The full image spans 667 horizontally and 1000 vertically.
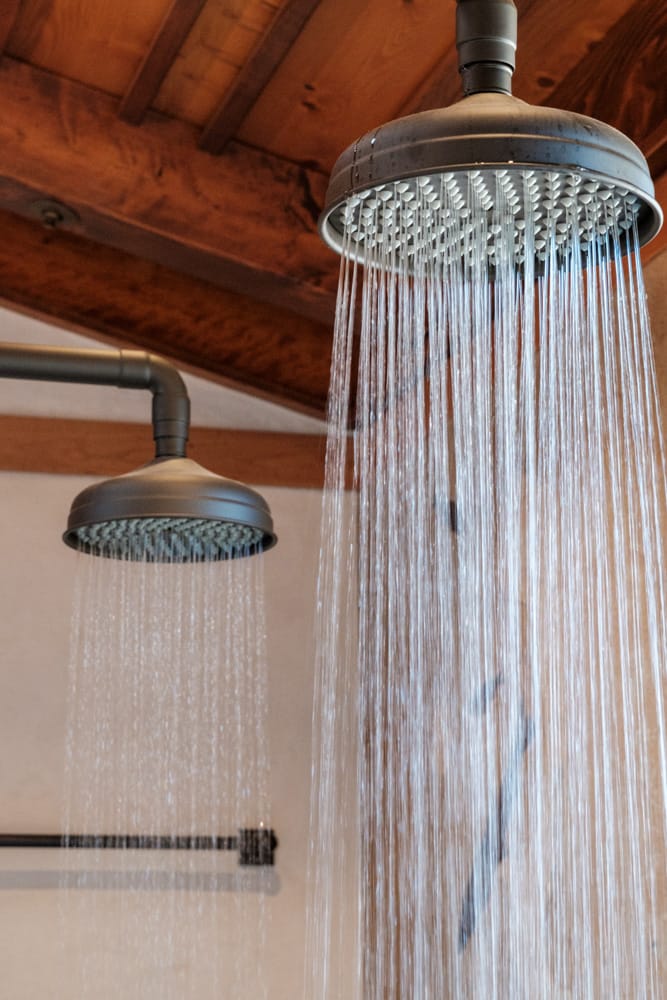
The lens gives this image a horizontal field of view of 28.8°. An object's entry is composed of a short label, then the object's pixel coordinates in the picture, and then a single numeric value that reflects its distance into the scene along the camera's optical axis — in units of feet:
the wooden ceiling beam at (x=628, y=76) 7.13
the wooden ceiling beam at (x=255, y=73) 7.68
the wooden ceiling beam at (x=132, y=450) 12.82
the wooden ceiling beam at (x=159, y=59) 7.89
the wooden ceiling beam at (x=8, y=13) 8.41
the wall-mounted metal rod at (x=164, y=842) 11.82
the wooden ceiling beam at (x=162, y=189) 8.98
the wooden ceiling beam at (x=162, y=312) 11.64
